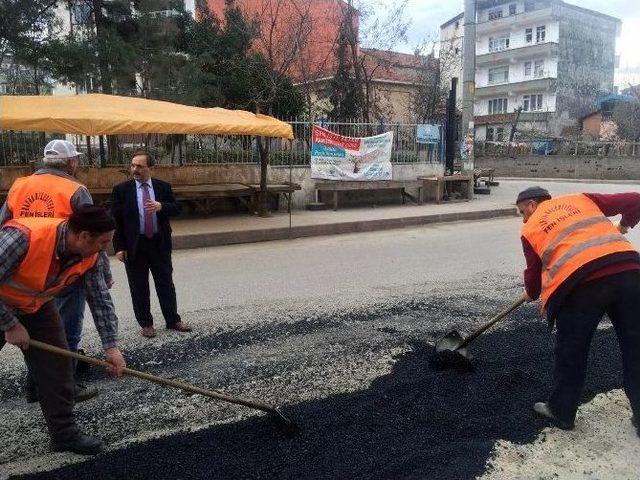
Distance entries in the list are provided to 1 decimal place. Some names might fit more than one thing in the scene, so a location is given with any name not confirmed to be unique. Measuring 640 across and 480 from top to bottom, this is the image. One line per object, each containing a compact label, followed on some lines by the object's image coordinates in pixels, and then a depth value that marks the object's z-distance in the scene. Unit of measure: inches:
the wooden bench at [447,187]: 573.4
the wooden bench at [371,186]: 513.7
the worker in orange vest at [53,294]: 93.9
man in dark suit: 183.8
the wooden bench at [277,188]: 466.0
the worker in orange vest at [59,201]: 125.3
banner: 512.7
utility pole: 558.9
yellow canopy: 323.4
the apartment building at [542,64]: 1782.7
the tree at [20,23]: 478.9
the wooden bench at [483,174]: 728.3
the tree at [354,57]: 735.1
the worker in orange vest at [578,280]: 112.2
